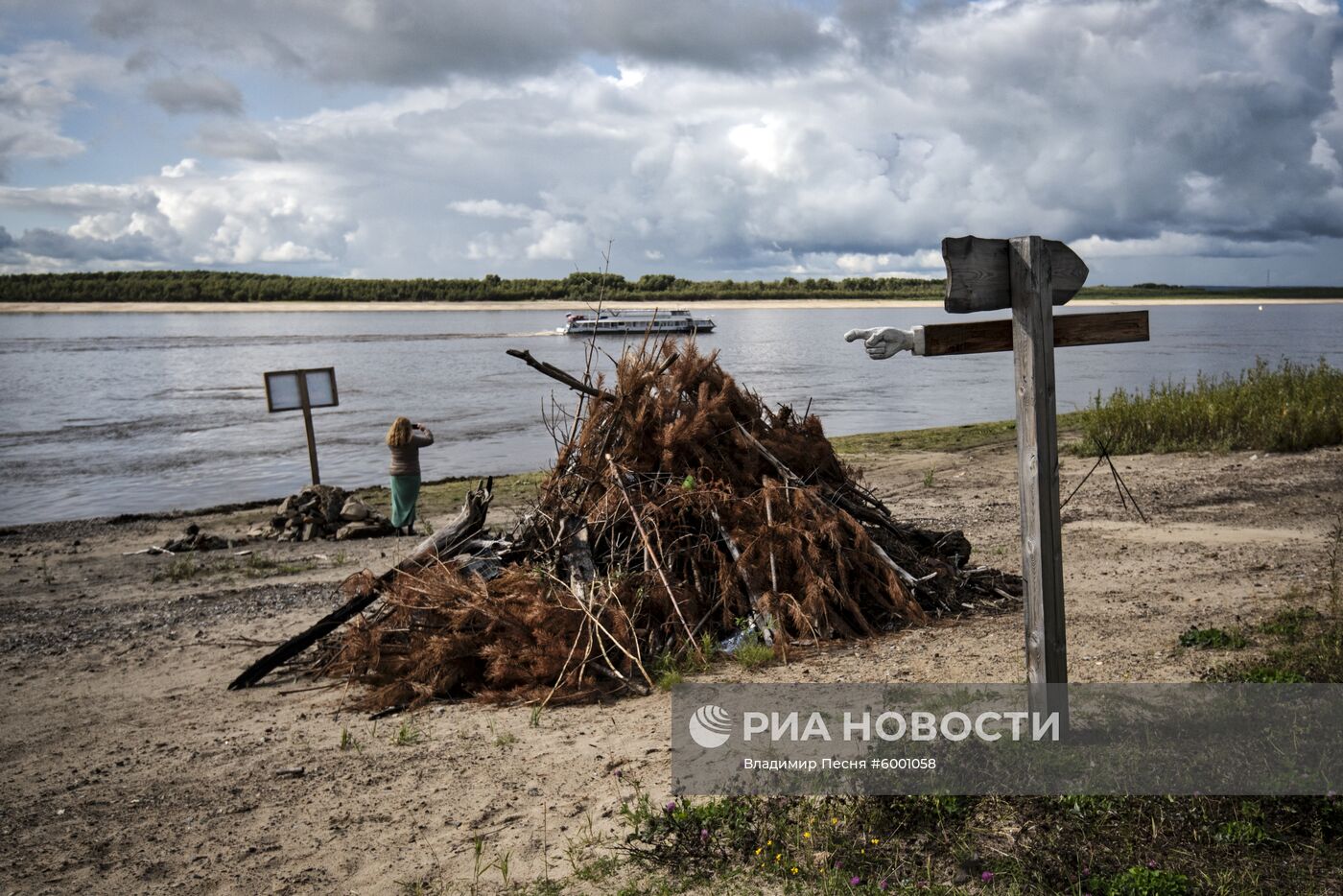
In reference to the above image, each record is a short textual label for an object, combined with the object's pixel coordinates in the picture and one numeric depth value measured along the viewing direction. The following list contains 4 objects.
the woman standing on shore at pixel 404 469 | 12.02
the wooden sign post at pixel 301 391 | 14.89
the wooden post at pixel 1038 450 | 4.03
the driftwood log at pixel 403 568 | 6.98
